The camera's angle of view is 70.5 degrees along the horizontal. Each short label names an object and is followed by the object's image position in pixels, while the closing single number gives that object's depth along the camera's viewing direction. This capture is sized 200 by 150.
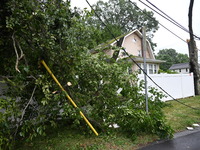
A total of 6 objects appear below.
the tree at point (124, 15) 25.91
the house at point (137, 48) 14.40
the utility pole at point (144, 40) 3.74
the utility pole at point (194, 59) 8.92
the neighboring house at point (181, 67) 34.97
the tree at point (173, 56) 44.35
